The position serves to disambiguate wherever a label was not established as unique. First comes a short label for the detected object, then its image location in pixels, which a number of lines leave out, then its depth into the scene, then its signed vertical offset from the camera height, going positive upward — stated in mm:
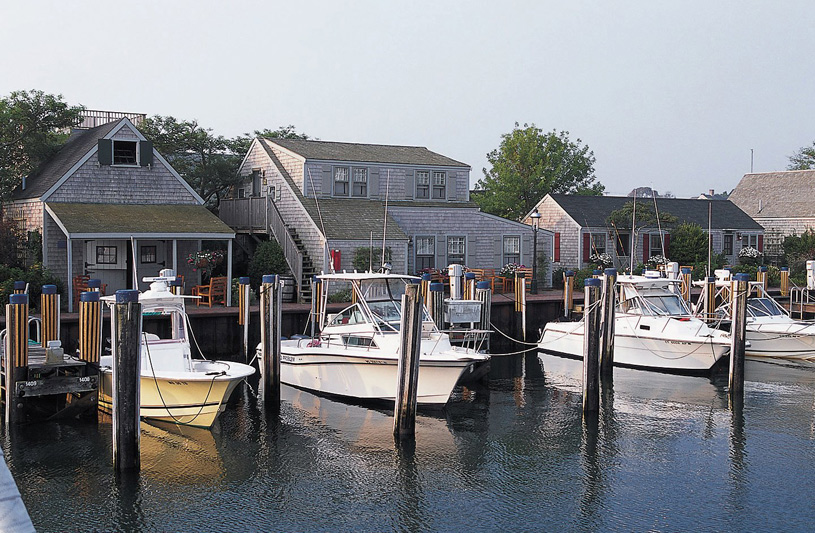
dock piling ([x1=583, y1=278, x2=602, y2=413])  18141 -2024
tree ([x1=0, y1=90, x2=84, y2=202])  33281 +5142
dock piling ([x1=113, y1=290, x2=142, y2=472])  13672 -1889
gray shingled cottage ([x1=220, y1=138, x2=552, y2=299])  34062 +2337
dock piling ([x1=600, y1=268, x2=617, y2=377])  21719 -1546
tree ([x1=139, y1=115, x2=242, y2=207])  39250 +5031
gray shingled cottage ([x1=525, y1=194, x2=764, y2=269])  42500 +1738
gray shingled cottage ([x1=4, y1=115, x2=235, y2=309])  29453 +1827
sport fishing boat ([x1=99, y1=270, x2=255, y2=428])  16938 -2413
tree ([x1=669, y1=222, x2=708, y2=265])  42531 +951
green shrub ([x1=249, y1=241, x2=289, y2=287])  32156 -52
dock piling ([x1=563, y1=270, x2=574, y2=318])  29984 -1107
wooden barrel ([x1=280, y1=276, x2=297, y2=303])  31312 -1048
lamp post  35062 +73
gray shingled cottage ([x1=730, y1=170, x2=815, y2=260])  51500 +4040
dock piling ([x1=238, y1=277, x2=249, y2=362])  23891 -1318
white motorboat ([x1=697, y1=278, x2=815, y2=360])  26438 -2145
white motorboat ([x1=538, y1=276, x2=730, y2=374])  24094 -2070
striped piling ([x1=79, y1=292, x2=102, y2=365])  17812 -1466
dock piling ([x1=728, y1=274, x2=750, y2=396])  20719 -1730
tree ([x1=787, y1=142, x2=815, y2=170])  80188 +10227
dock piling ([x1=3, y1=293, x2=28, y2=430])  16594 -1702
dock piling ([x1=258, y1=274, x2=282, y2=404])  19031 -1755
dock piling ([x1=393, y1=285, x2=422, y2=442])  15906 -1598
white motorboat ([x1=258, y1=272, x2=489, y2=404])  18969 -2122
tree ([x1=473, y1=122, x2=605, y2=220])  57094 +6255
